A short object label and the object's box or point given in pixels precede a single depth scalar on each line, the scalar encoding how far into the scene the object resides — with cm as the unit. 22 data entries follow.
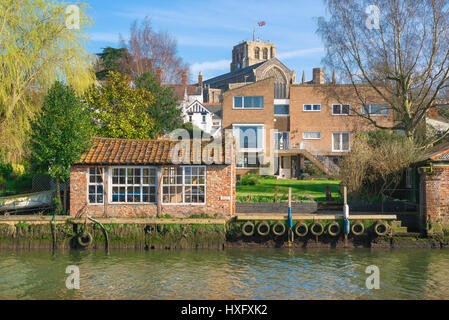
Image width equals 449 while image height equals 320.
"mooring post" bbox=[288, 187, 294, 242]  2100
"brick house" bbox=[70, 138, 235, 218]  2156
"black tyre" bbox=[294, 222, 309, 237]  2106
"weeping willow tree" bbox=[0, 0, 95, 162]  2478
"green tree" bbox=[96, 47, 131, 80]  4828
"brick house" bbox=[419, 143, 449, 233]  2150
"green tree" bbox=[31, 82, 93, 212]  2169
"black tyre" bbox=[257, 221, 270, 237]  2091
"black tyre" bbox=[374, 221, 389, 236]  2111
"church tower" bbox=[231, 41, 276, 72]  12509
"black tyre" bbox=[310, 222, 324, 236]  2108
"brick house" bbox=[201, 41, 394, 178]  4584
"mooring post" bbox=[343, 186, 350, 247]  2097
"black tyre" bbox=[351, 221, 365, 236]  2117
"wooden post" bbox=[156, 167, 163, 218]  2155
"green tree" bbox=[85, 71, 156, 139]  3012
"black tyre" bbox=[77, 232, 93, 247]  2066
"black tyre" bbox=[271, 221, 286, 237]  2098
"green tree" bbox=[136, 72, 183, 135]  3797
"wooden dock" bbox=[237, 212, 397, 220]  2098
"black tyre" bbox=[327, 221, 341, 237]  2111
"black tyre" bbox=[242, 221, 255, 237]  2089
